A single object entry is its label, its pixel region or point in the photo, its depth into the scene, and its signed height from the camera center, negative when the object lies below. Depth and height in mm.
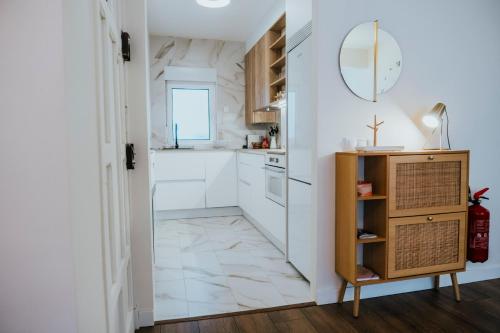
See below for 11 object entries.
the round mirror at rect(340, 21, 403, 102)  2045 +547
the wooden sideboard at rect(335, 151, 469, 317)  1875 -425
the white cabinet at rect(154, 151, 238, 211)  4242 -465
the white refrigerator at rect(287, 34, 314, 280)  2221 -55
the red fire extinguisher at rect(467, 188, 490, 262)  2152 -592
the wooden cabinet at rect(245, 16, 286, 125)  3846 +897
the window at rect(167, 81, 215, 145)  4848 +507
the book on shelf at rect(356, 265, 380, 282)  1892 -777
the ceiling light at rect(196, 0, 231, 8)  3222 +1438
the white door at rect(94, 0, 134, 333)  953 -86
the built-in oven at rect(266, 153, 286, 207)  2773 -303
